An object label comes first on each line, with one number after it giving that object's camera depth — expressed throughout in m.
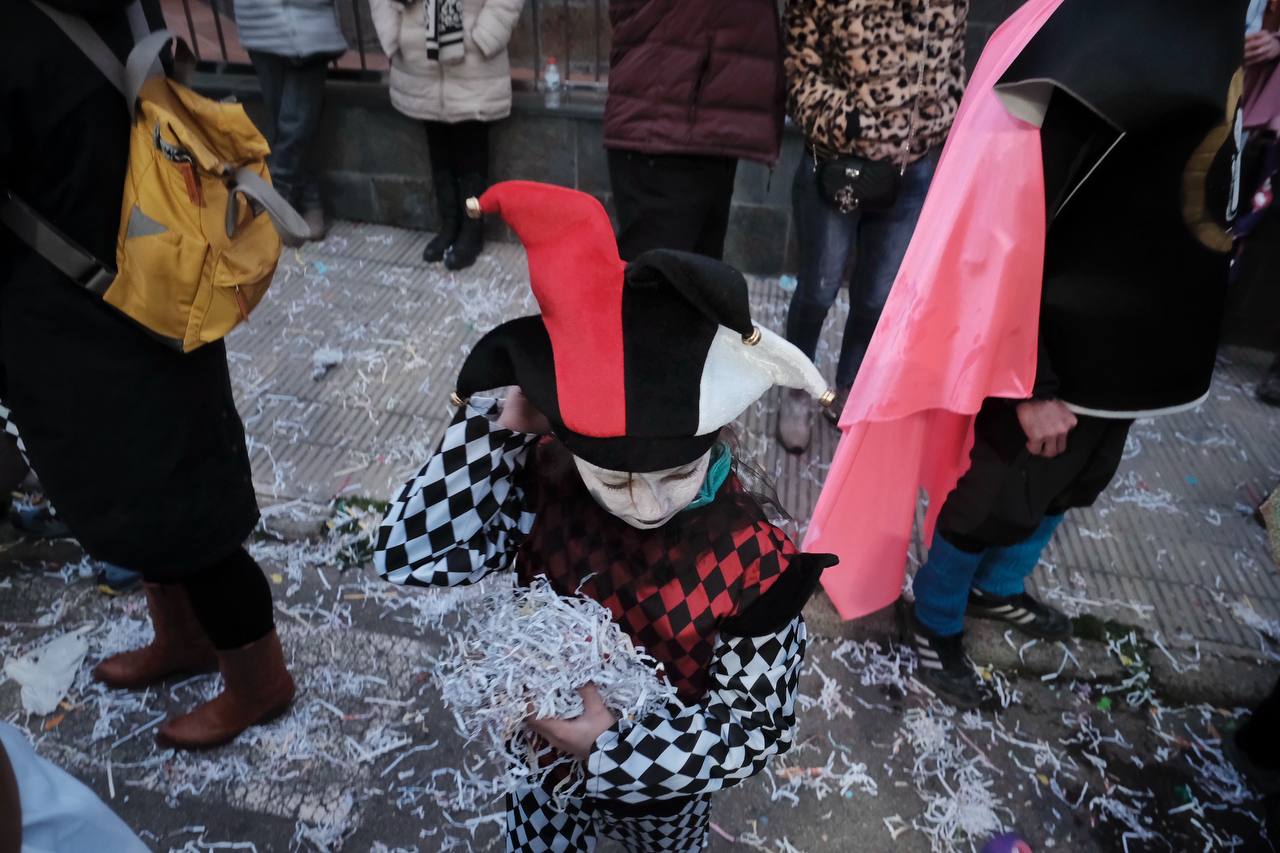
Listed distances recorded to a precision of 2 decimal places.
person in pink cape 1.77
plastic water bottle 5.04
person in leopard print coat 2.81
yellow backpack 1.63
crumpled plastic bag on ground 2.58
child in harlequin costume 1.21
